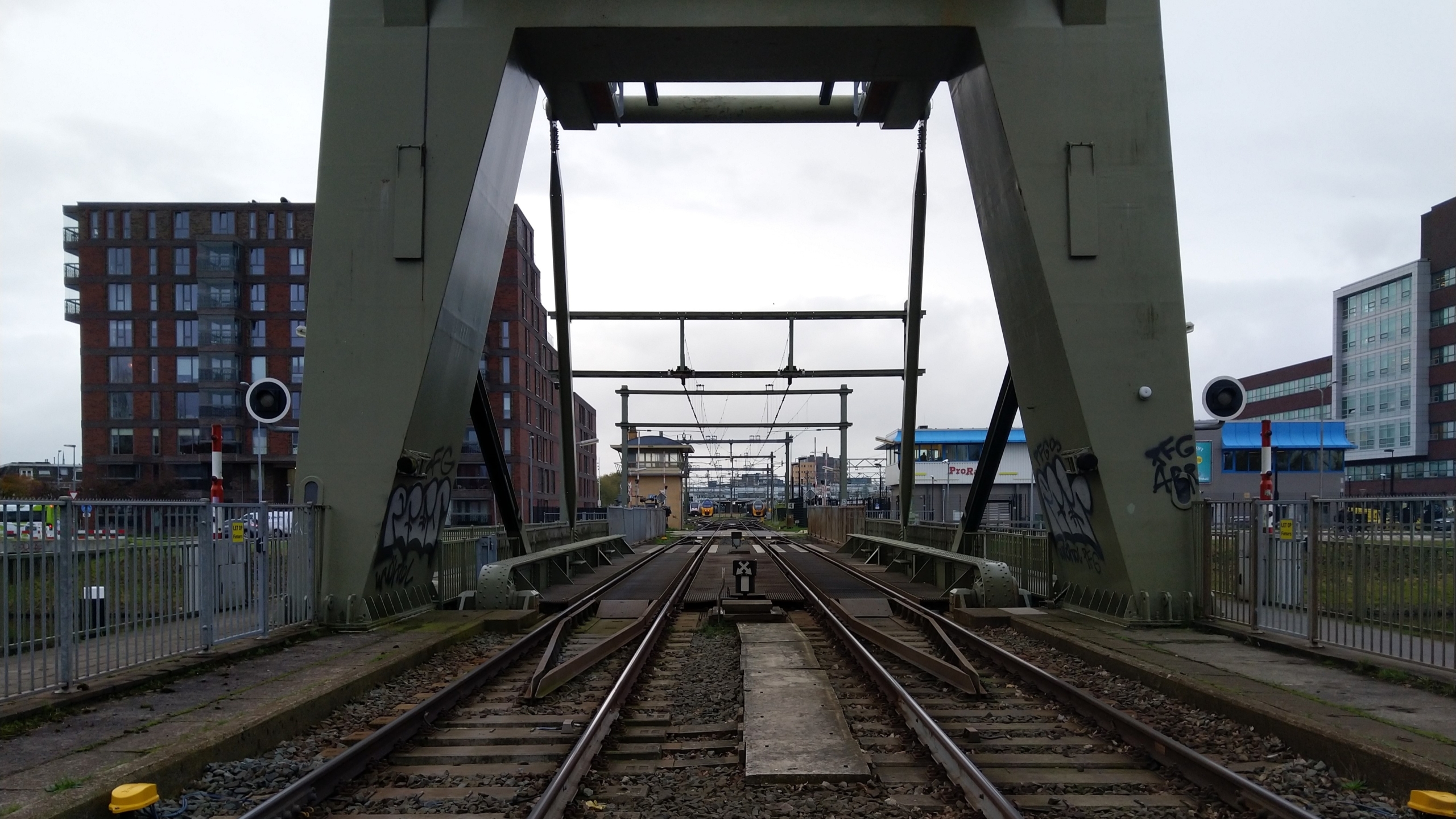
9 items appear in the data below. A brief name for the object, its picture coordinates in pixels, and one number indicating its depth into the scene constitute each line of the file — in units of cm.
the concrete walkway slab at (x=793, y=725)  577
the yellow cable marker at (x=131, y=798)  480
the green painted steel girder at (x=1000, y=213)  1164
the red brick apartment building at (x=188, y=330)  6725
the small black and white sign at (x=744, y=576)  1427
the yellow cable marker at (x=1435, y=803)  478
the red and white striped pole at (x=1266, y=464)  1298
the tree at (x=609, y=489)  14738
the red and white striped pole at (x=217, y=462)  1244
